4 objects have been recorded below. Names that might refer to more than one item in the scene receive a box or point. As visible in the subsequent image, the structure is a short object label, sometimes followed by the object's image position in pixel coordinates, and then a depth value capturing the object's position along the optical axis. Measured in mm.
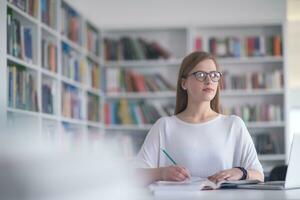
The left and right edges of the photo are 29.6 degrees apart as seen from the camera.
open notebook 1459
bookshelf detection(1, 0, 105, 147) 3758
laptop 1572
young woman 1962
